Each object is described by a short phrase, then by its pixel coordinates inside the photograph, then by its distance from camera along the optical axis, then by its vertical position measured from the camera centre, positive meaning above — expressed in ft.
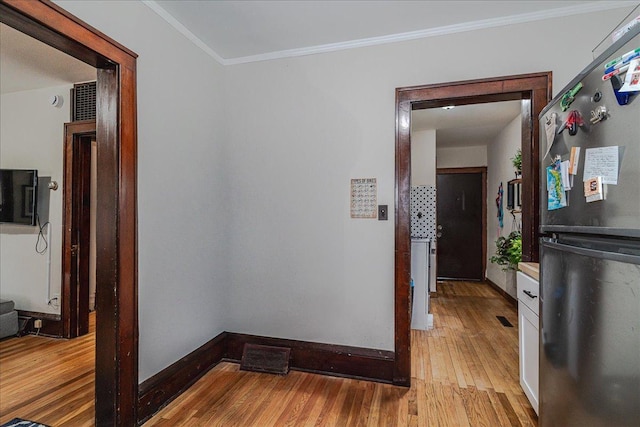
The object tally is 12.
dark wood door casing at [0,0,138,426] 5.82 -0.47
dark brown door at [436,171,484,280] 19.90 -0.69
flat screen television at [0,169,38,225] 11.00 +0.61
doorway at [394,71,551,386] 6.98 +1.47
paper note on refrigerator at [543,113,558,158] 4.43 +1.19
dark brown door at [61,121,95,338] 10.91 -0.59
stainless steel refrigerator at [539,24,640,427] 2.92 -0.38
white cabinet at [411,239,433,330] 11.51 -2.50
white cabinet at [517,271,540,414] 5.97 -2.32
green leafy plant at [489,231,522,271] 11.54 -1.39
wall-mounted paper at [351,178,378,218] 7.95 +0.38
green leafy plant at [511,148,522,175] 12.46 +2.00
